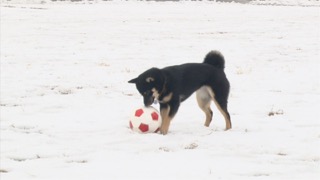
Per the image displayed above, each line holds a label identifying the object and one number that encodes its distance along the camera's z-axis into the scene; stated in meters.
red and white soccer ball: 14.93
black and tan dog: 14.60
